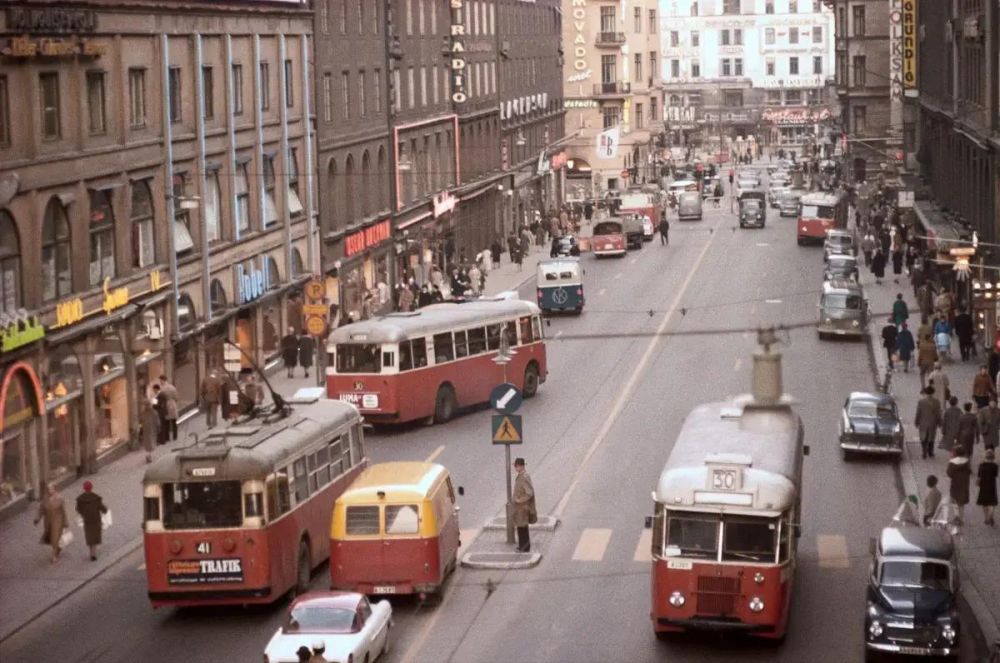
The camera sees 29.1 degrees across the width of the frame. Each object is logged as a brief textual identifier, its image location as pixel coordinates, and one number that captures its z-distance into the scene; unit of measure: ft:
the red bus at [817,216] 301.22
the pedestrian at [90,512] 106.22
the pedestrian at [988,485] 110.52
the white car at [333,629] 78.28
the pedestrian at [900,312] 175.73
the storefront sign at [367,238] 214.90
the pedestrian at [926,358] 159.43
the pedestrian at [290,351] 176.24
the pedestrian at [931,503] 107.34
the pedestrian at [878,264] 238.68
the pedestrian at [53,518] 107.24
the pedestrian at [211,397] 150.41
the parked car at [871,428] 131.44
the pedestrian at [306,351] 177.00
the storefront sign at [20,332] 119.96
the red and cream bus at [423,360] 143.33
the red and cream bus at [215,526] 91.25
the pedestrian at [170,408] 144.77
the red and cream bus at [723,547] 83.30
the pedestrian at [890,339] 173.47
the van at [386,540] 92.32
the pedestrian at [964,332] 173.17
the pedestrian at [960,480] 111.24
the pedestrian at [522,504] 104.53
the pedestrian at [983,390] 138.31
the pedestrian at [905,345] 169.58
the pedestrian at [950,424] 127.34
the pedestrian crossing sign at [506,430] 106.83
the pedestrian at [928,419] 129.80
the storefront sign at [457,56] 278.05
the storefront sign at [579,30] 448.49
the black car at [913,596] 82.84
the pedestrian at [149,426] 137.69
